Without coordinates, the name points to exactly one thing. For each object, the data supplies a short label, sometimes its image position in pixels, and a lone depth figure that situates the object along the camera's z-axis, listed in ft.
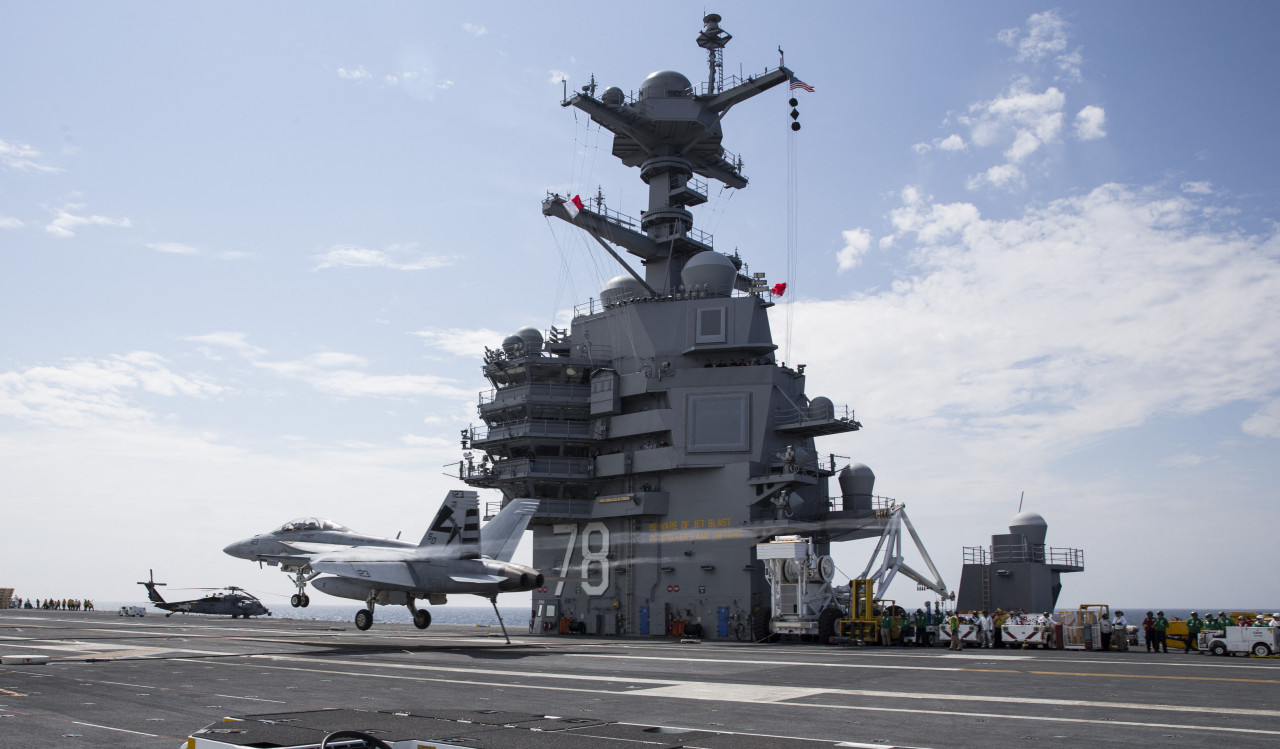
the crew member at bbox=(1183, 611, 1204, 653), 95.35
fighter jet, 100.01
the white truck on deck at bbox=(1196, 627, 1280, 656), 87.61
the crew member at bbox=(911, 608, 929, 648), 108.68
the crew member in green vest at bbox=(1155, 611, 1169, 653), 98.43
